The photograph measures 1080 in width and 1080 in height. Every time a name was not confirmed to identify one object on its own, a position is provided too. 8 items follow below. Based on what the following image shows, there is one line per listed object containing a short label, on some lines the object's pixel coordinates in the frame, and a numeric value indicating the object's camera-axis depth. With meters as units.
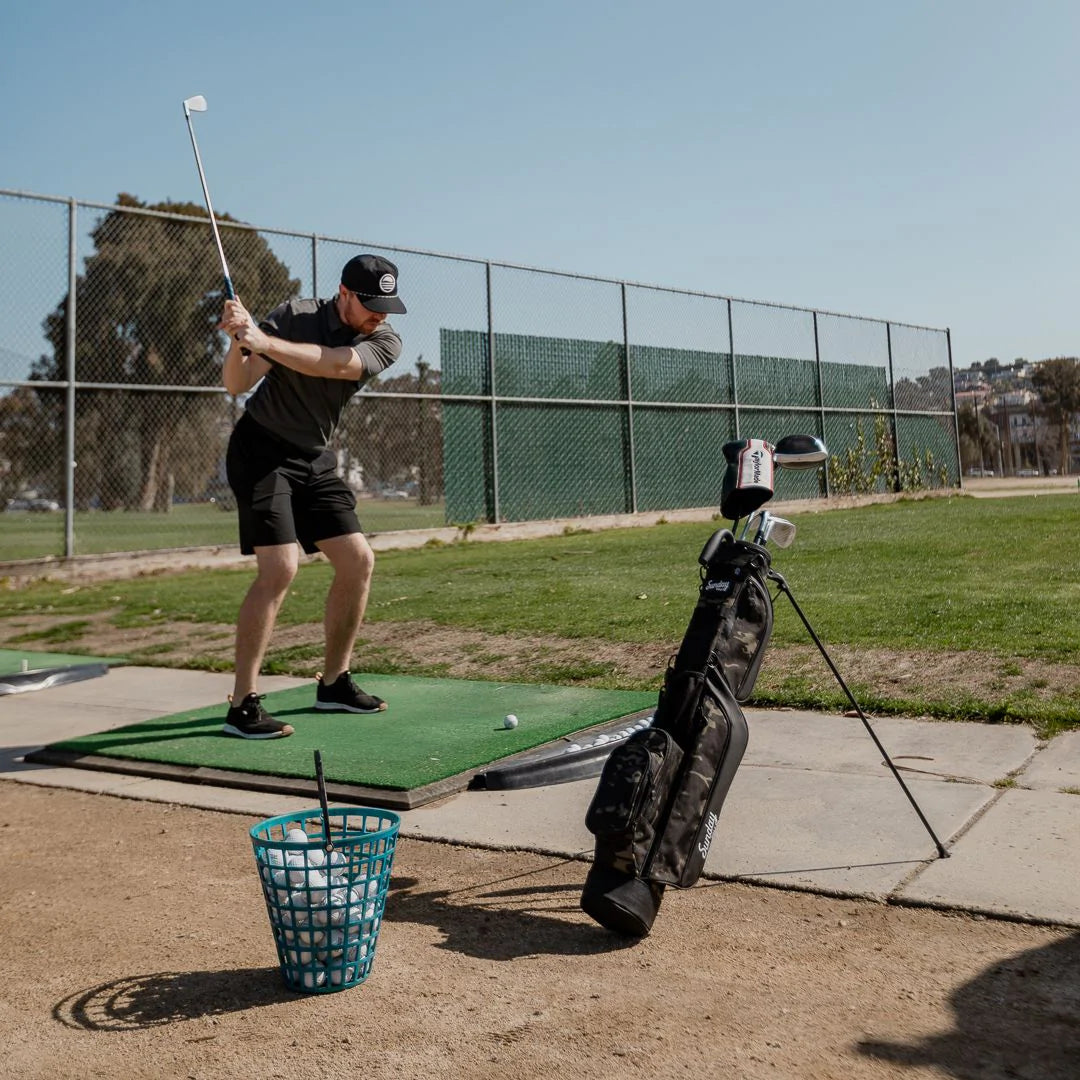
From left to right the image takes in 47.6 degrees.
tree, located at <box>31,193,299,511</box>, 13.36
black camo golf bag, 3.20
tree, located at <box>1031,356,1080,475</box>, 68.62
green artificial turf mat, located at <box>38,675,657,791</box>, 5.11
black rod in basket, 3.02
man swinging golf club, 5.69
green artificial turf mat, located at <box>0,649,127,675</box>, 8.33
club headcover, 3.62
